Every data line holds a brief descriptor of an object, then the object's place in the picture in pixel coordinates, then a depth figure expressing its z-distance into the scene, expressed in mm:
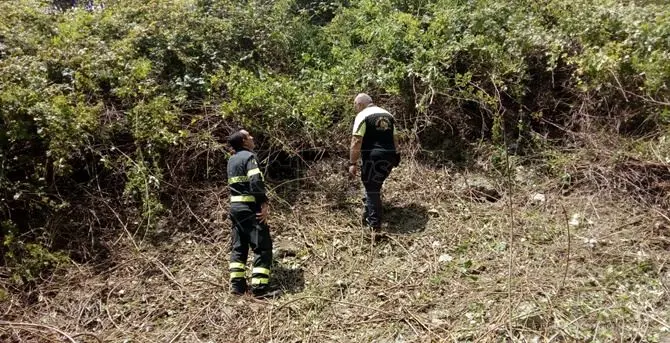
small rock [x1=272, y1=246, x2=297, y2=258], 5809
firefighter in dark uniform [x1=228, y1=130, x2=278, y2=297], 5168
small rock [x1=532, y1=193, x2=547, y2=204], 5922
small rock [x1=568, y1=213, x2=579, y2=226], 5461
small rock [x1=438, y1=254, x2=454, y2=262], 5352
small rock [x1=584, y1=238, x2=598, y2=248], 5082
